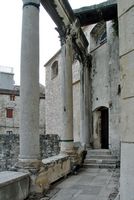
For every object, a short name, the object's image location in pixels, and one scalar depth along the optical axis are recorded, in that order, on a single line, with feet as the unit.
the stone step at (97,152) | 34.45
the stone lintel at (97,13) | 32.19
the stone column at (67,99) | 26.00
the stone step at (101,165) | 29.45
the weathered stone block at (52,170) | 16.61
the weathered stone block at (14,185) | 12.72
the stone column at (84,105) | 38.19
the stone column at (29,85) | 16.39
